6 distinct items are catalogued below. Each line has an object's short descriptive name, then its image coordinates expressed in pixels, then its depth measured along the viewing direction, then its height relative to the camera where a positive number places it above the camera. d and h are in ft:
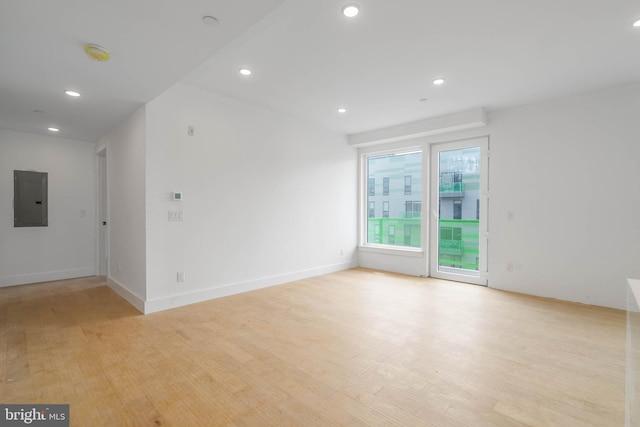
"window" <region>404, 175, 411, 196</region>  19.08 +1.61
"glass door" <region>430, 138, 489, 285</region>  16.05 -0.02
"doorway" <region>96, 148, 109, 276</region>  18.13 -0.69
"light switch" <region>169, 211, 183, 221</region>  12.10 -0.29
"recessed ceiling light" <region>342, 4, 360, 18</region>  7.35 +5.08
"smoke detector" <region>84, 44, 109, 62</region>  7.57 +4.14
